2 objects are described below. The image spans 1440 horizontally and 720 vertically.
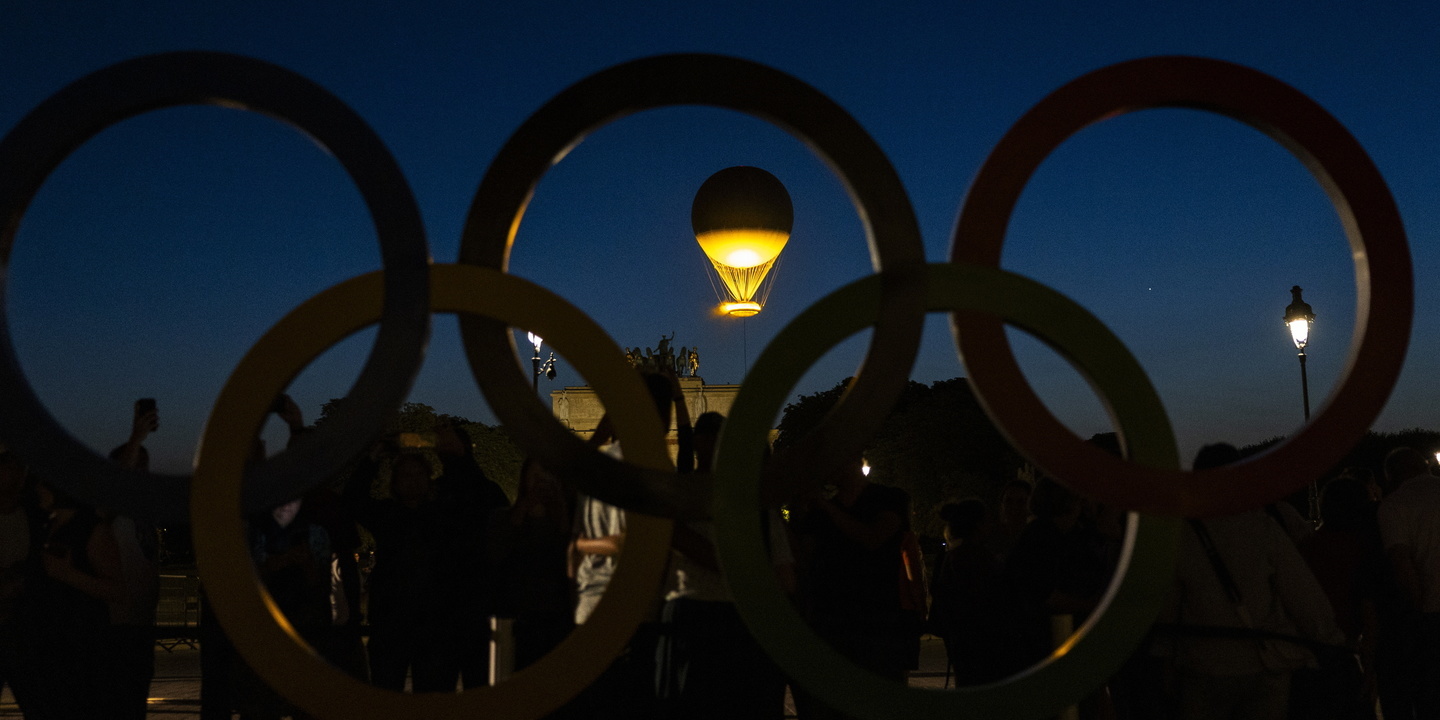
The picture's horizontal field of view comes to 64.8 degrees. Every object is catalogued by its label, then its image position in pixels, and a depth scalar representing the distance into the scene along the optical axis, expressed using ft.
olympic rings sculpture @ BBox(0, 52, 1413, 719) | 16.61
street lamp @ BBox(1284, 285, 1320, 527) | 59.98
